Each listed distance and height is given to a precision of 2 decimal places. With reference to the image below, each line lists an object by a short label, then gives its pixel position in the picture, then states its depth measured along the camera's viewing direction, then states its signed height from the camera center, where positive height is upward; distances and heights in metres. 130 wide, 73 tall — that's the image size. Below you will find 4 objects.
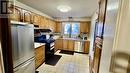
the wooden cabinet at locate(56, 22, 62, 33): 3.89 +0.46
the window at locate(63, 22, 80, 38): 3.72 +0.32
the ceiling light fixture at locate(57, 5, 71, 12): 1.84 +0.90
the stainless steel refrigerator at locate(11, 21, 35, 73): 1.05 -0.29
